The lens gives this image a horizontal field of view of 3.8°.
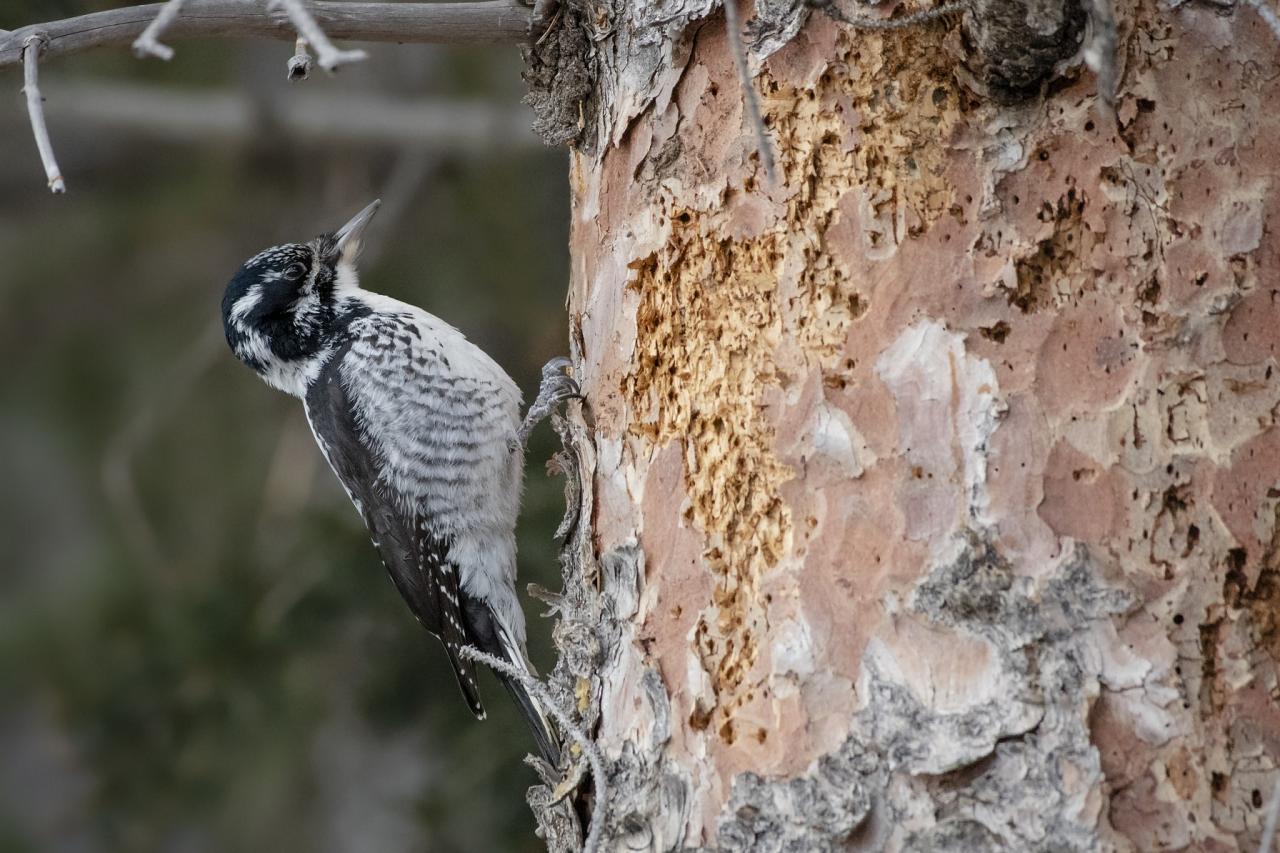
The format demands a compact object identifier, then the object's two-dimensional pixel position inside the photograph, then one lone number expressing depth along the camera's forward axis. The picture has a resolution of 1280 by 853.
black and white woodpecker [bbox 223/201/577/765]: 5.53
